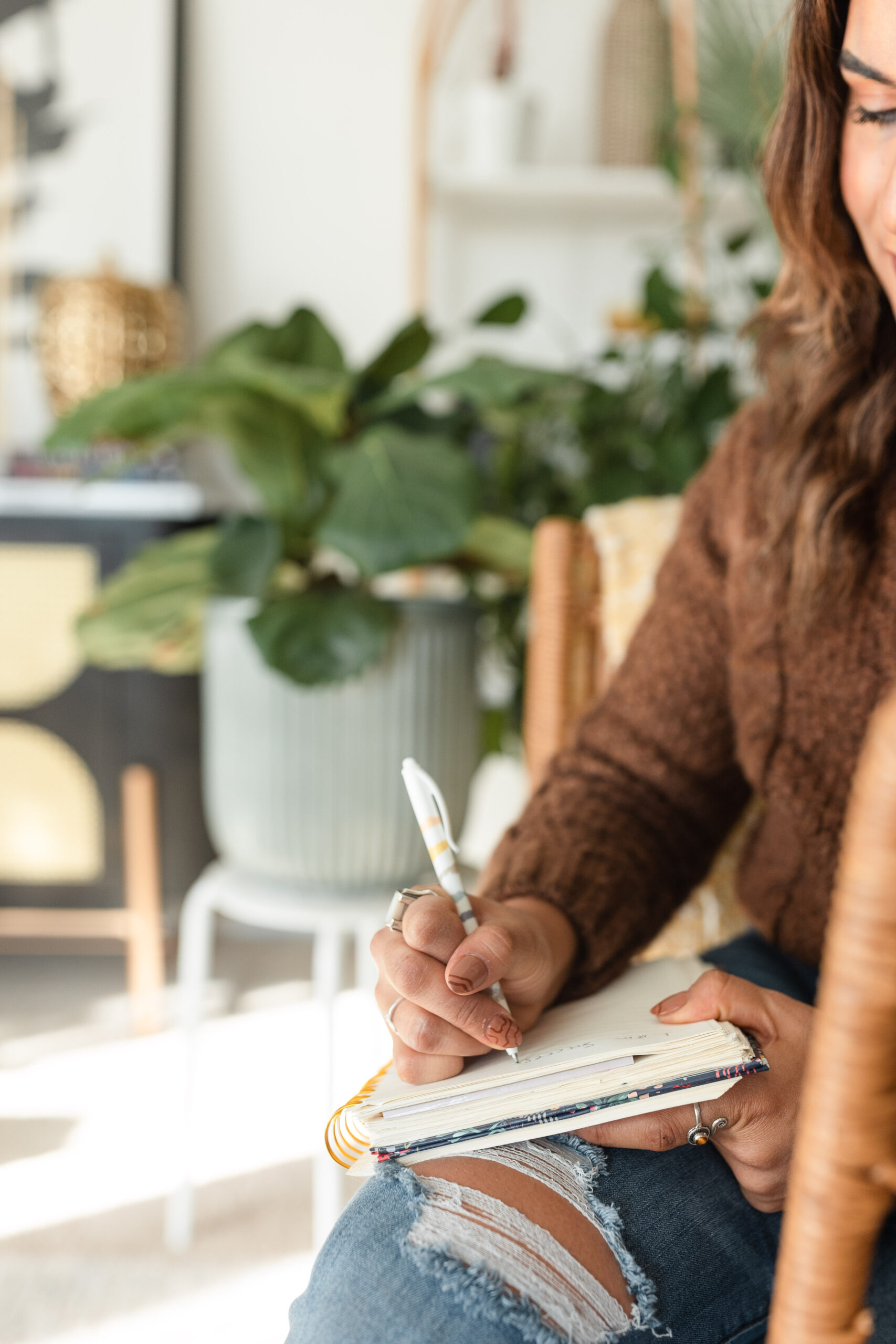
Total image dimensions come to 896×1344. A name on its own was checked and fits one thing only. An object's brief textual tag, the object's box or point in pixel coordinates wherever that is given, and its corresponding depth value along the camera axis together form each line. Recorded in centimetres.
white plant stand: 118
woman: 47
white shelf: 186
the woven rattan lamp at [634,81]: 186
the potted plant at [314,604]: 110
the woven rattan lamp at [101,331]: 177
